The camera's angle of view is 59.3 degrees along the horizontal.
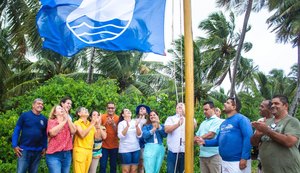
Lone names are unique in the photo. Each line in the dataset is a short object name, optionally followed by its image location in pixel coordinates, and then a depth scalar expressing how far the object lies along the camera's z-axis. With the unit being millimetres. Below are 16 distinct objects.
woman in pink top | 4267
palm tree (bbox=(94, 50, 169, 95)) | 14229
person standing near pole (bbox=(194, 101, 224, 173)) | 4698
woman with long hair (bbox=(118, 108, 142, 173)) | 4970
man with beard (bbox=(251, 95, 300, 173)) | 3047
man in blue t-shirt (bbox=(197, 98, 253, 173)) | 3714
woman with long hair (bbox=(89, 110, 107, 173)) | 4884
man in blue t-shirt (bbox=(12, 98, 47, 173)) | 4269
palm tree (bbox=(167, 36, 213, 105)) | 15761
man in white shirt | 4789
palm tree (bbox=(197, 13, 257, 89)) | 17422
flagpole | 2861
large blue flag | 3331
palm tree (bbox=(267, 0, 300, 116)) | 13714
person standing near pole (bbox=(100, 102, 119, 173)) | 5165
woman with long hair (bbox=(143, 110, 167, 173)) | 4866
